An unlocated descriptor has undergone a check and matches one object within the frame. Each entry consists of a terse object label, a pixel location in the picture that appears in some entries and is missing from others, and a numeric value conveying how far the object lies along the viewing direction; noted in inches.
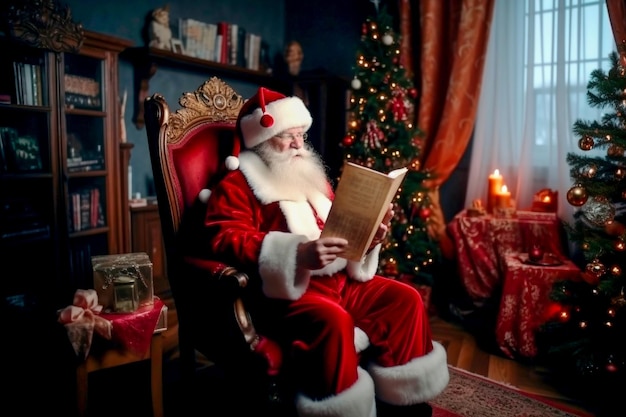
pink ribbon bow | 61.0
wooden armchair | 60.8
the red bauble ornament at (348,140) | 133.3
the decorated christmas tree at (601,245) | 86.0
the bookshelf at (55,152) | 99.4
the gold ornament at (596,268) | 87.4
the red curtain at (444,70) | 133.0
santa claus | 58.3
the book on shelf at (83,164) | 110.7
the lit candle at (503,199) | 123.8
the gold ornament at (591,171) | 89.3
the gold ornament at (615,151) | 86.2
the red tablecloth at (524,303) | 103.3
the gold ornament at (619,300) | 84.7
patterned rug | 81.7
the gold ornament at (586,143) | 89.0
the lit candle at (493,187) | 126.0
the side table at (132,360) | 62.5
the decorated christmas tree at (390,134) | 131.2
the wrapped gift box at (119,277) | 66.9
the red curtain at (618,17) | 110.1
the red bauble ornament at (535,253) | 107.3
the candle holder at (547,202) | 123.3
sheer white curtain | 120.0
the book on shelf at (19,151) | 100.0
